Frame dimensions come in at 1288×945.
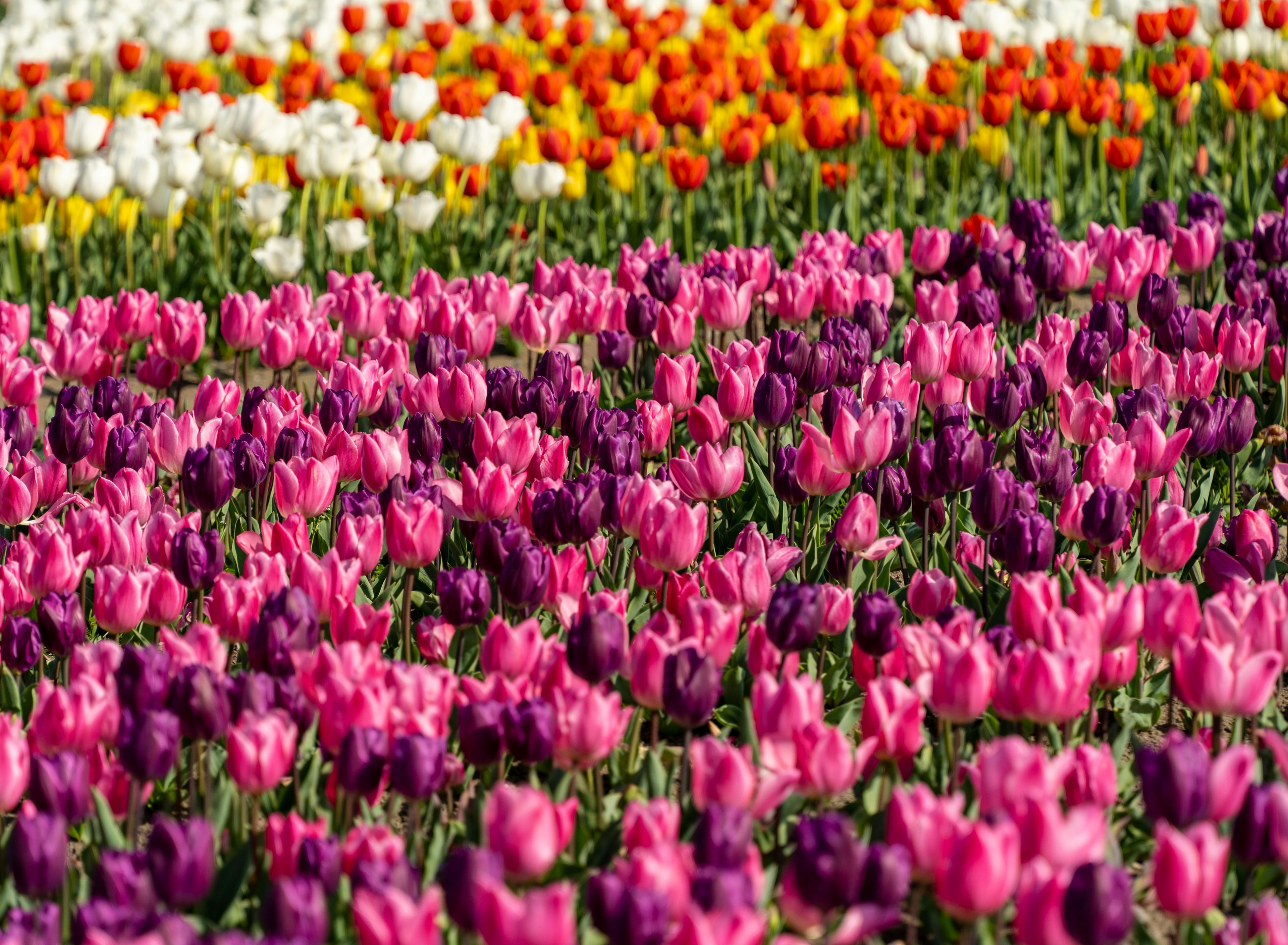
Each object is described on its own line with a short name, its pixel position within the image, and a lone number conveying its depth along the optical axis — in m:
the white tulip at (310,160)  7.62
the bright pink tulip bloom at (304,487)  3.98
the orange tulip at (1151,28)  8.84
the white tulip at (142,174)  7.03
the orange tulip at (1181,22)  8.75
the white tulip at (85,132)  7.75
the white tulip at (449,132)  7.77
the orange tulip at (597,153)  7.86
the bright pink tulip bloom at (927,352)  4.67
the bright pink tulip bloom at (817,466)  3.94
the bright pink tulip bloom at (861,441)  3.94
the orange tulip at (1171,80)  8.27
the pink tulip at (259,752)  2.76
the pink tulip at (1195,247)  5.82
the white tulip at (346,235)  7.20
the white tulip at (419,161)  7.63
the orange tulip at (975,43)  8.92
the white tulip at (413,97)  8.27
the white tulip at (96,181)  7.09
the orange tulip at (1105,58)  8.71
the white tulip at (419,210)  7.38
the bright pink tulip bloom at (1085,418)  4.37
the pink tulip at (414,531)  3.58
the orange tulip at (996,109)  8.00
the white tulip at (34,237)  7.34
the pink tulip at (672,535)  3.47
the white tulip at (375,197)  7.75
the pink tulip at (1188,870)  2.30
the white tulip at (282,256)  7.02
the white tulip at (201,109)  7.83
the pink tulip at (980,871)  2.26
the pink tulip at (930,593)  3.58
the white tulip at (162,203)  7.31
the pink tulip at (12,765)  2.71
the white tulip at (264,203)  7.54
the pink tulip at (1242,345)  4.83
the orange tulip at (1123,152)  7.71
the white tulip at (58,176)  7.14
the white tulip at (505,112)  8.08
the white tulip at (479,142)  7.65
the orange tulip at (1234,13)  8.58
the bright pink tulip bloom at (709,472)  3.96
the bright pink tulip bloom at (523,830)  2.38
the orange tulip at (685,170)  7.36
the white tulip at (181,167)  7.10
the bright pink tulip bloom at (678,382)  4.63
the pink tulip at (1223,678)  2.80
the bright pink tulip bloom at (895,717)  2.88
